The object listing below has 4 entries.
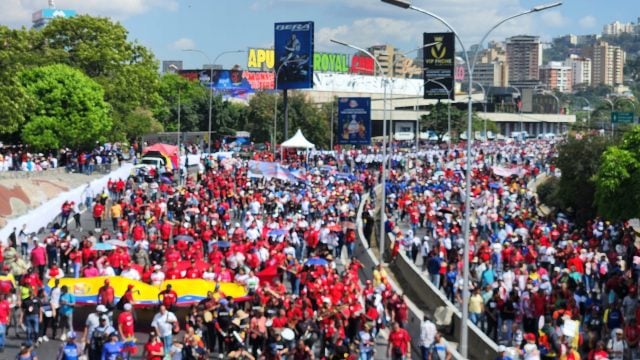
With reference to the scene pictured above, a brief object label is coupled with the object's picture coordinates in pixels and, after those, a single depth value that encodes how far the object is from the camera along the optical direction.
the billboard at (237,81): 133.75
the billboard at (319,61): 152.25
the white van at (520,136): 124.47
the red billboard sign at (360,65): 162.00
